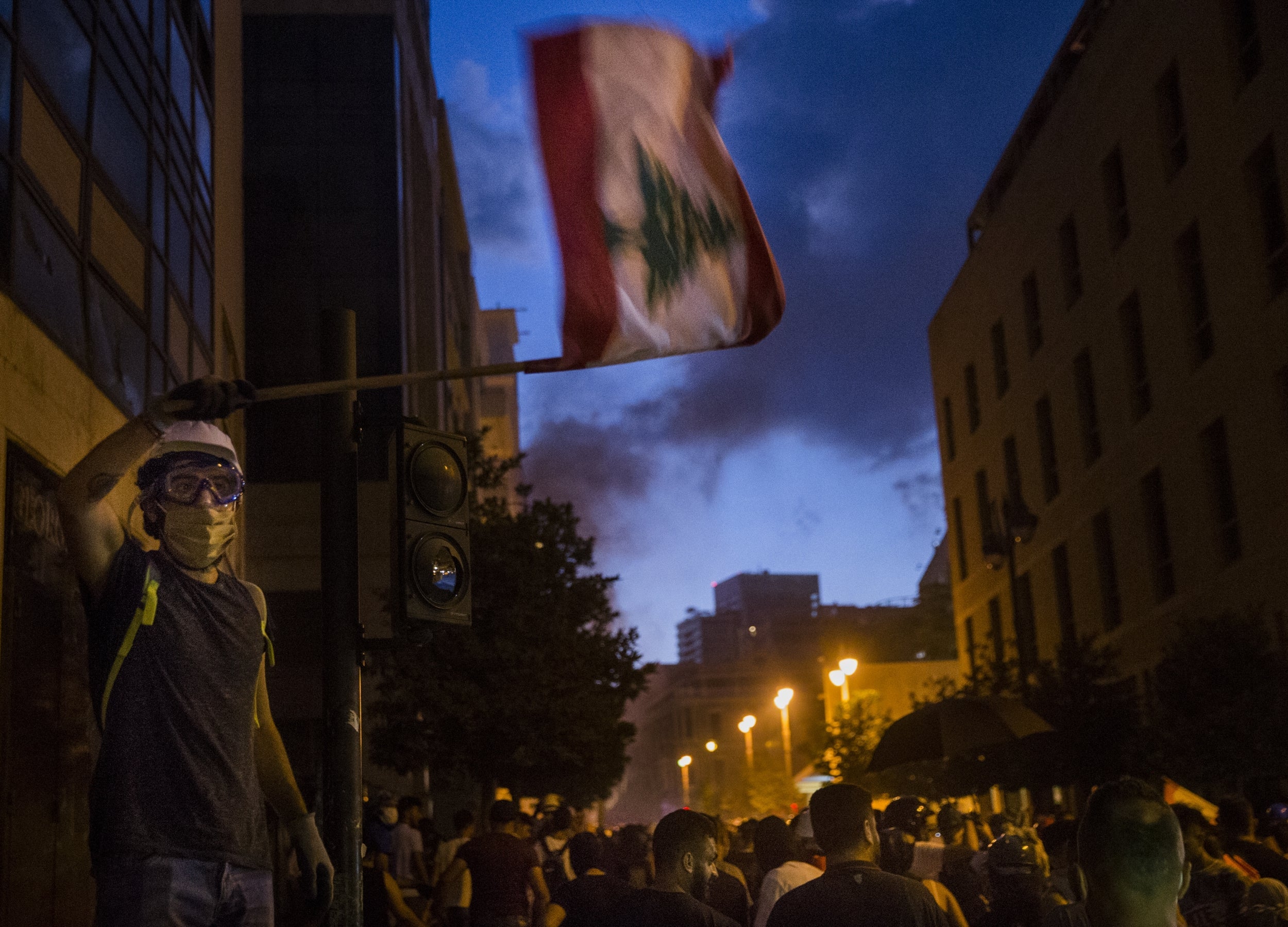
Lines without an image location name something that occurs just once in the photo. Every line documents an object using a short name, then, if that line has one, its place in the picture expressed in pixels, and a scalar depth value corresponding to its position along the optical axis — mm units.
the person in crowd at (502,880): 10039
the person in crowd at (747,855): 11445
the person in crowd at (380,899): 9906
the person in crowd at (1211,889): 7648
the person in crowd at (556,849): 13727
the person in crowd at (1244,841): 9117
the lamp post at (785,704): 41844
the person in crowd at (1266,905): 7613
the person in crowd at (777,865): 7398
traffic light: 6199
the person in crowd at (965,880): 9406
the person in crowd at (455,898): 10477
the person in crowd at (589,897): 6375
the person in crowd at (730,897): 8469
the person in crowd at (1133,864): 3755
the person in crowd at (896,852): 8523
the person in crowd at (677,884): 5793
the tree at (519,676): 27031
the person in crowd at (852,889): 5176
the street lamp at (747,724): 50969
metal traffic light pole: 6070
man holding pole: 3434
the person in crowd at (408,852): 16703
